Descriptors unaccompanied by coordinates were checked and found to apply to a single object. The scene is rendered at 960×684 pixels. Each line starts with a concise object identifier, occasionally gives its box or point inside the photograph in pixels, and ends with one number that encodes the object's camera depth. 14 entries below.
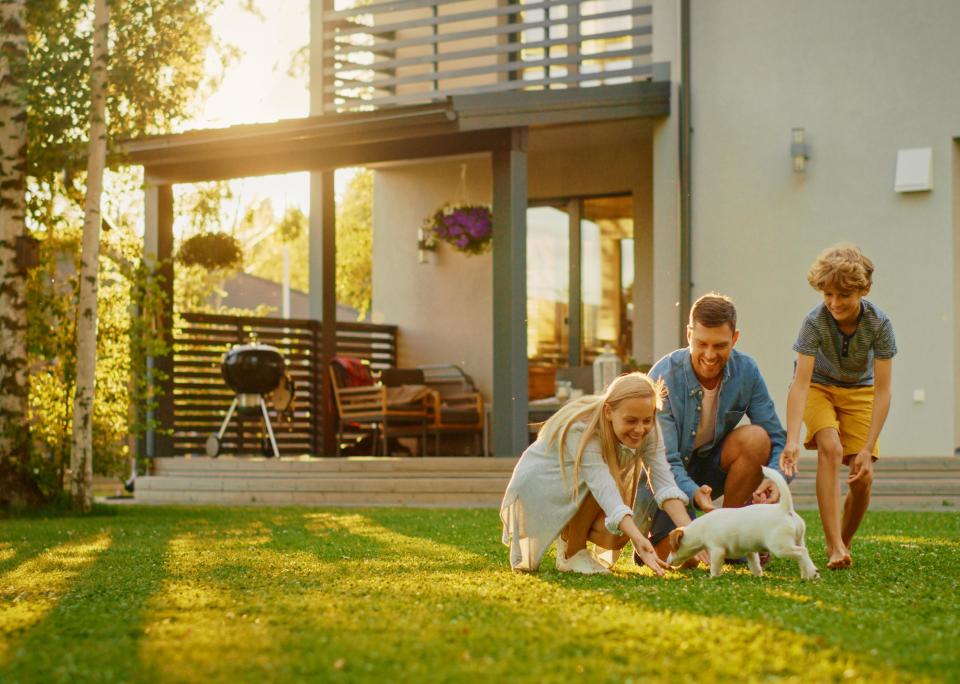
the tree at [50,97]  9.51
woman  4.75
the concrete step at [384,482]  10.02
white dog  4.50
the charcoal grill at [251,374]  12.45
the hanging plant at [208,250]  12.75
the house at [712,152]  11.13
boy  4.99
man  5.14
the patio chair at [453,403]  12.70
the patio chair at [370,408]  12.43
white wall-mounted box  11.10
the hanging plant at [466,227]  13.01
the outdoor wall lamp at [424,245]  14.65
